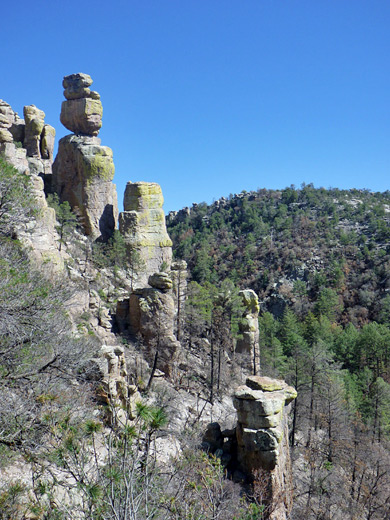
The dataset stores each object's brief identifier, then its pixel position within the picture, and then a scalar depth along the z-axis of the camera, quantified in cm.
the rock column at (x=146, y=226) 3441
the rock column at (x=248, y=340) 3122
